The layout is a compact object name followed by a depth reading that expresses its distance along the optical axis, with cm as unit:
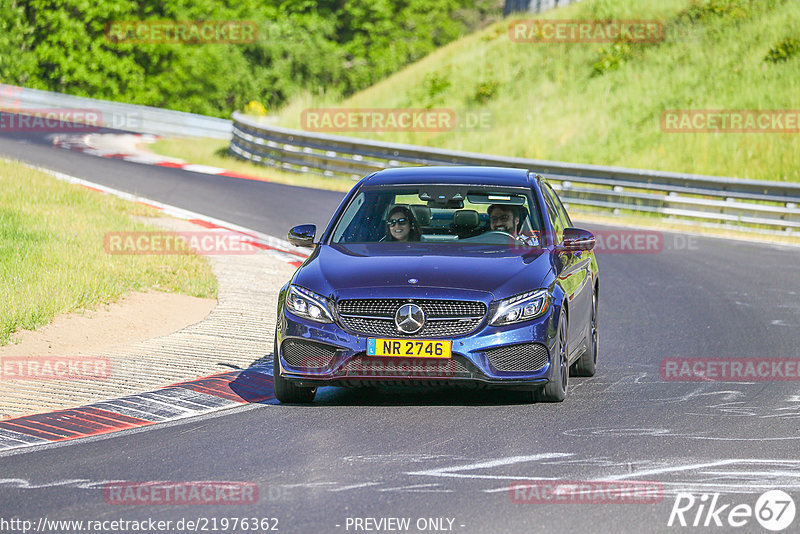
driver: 1952
